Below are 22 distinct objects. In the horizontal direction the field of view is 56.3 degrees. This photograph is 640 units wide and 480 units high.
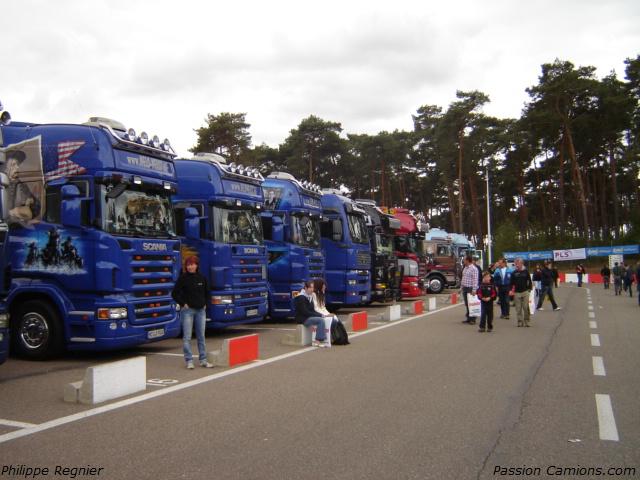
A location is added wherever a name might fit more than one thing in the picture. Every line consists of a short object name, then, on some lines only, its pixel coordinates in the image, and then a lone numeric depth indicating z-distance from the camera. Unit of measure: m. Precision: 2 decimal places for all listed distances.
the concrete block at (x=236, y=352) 9.41
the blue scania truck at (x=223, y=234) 12.55
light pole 51.16
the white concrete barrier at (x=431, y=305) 21.95
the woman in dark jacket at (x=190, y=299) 9.17
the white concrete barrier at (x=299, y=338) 11.93
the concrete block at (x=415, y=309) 20.11
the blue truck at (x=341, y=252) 19.25
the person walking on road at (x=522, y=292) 15.57
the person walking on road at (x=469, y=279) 15.95
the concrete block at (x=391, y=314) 17.42
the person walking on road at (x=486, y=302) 14.39
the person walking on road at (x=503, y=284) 17.94
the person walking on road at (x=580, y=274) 43.53
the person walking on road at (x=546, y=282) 21.02
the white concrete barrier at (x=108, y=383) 6.84
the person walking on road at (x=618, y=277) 31.70
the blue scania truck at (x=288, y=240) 15.95
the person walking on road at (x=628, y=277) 30.70
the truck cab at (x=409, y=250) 26.50
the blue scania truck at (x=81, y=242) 9.41
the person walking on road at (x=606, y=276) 38.53
